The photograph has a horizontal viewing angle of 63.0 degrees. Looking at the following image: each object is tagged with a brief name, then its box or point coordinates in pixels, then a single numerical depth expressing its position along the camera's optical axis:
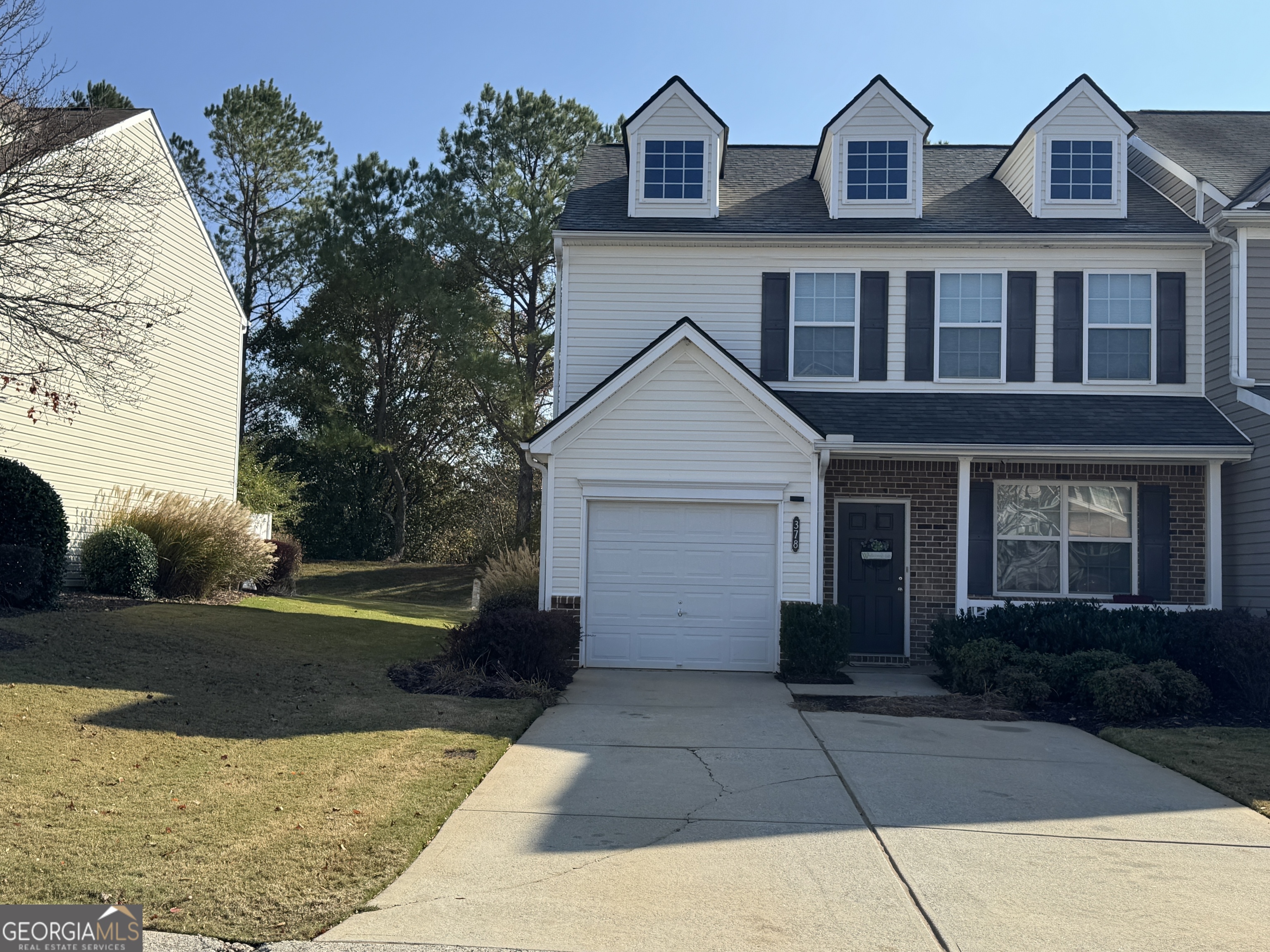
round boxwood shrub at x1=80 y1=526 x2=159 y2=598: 15.53
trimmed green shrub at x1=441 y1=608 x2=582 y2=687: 11.62
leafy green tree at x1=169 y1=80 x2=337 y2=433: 33.28
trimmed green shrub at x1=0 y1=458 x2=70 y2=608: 12.92
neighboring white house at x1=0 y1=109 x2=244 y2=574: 16.20
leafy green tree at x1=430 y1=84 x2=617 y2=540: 30.48
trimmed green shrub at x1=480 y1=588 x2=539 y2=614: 14.34
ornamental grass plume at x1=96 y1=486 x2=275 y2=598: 16.55
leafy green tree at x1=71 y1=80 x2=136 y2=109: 32.03
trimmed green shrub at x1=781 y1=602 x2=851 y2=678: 13.12
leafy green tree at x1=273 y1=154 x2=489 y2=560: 31.28
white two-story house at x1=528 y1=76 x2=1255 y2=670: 13.96
